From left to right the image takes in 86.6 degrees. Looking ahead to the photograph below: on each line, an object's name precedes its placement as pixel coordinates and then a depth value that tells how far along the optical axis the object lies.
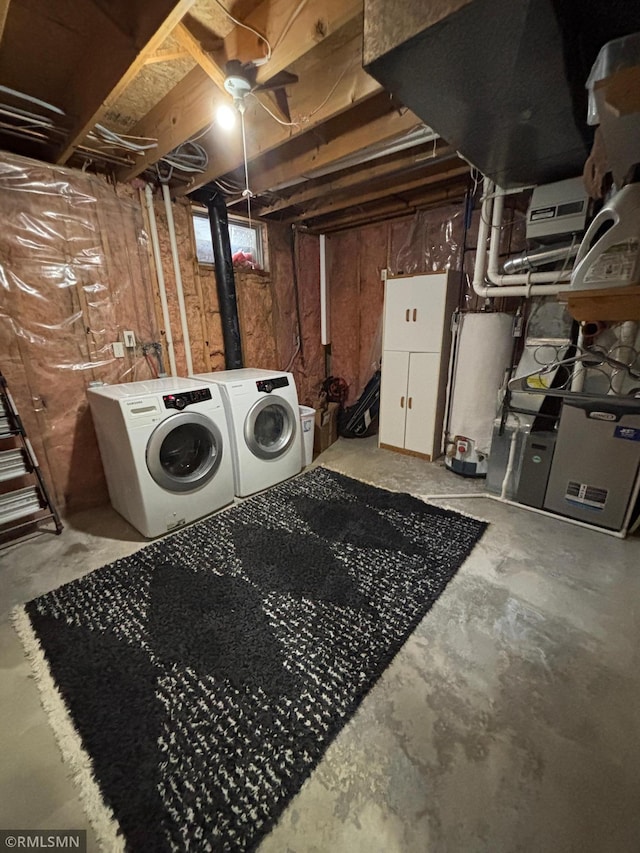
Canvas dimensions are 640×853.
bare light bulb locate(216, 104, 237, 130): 1.59
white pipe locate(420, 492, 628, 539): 2.09
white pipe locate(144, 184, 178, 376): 2.59
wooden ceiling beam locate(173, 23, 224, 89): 1.25
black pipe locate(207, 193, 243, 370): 2.79
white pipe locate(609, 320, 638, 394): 2.04
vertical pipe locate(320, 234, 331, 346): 4.05
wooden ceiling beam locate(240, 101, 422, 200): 1.81
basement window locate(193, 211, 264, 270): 3.04
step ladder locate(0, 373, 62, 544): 2.05
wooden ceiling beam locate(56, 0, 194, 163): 1.12
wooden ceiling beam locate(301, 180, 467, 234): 2.94
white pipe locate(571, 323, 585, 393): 2.21
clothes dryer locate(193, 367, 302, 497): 2.45
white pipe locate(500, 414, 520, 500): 2.45
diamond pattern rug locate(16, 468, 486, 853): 0.97
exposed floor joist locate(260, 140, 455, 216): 2.14
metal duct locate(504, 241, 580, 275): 2.22
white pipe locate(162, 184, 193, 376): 2.64
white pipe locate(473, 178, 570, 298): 2.33
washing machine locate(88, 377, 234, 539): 1.99
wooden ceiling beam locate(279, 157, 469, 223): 2.53
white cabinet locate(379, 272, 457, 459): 2.95
